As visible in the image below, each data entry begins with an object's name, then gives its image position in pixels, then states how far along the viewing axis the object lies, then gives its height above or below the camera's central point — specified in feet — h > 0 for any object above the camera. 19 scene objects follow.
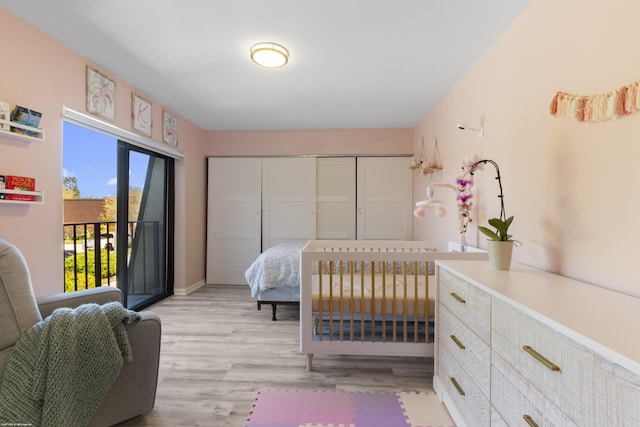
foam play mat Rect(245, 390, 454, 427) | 4.82 -3.52
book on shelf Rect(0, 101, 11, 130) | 5.25 +1.85
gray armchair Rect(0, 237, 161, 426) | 3.95 -1.83
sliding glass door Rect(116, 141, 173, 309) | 9.25 -0.46
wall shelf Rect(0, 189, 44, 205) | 5.33 +0.35
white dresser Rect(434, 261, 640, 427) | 2.19 -1.35
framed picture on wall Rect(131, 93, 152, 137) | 8.96 +3.20
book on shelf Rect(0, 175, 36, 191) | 5.37 +0.58
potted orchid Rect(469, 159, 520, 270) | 4.60 -0.52
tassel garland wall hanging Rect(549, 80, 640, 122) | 3.36 +1.45
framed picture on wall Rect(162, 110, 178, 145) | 10.62 +3.24
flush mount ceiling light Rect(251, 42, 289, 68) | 6.54 +3.72
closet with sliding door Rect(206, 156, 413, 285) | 13.39 +0.47
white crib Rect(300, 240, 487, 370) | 6.25 -2.06
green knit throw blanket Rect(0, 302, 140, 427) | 3.63 -2.10
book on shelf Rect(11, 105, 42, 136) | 5.57 +1.88
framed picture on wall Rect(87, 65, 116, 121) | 7.33 +3.17
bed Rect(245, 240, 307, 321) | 9.25 -2.17
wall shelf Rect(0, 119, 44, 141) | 5.29 +1.58
